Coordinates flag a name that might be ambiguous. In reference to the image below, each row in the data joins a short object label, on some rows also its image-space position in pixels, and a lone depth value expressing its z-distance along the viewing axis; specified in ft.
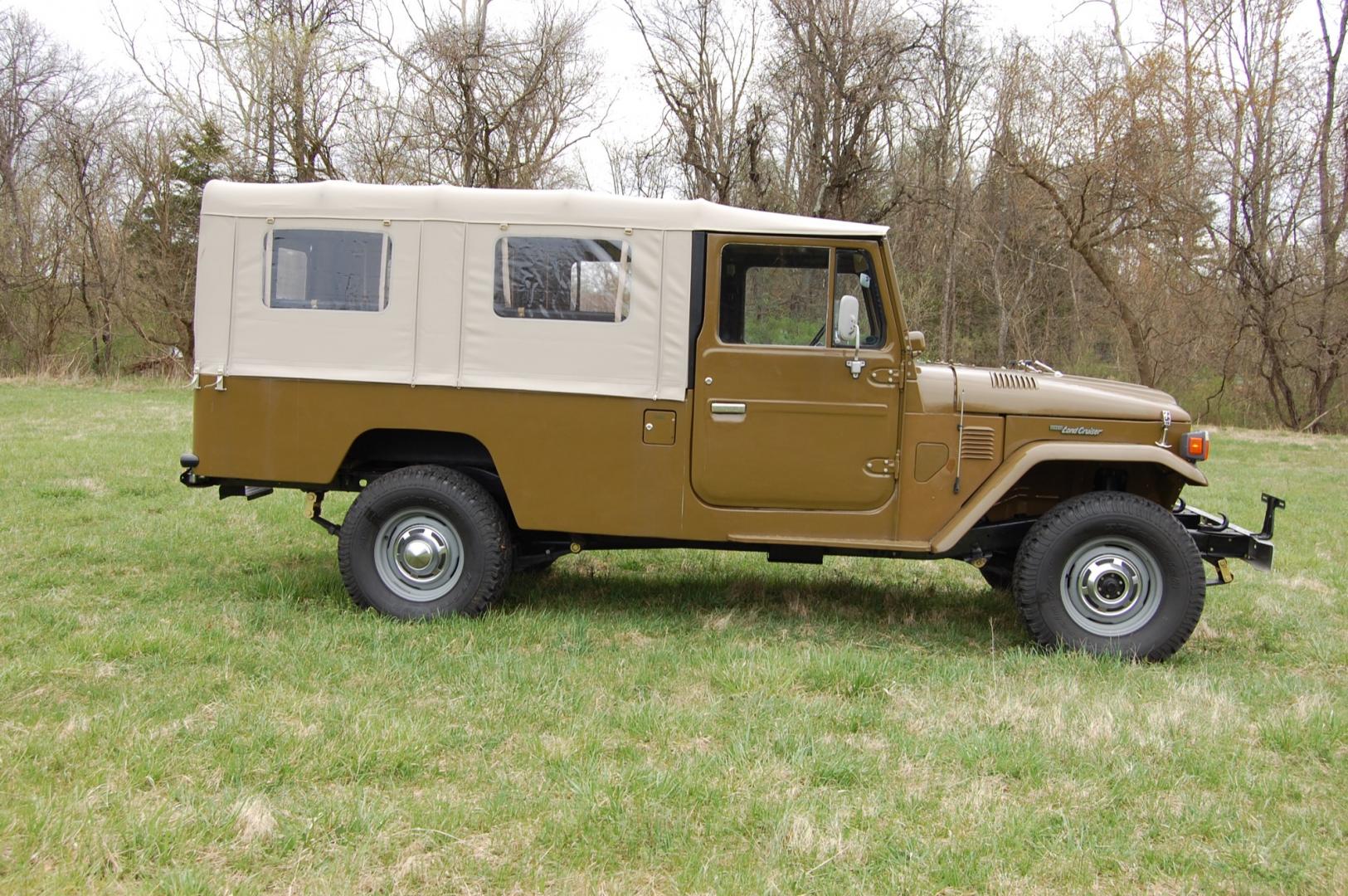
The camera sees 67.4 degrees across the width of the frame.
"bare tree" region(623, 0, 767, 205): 72.79
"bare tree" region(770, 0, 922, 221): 66.54
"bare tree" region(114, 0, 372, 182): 74.69
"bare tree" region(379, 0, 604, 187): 69.67
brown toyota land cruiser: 17.44
